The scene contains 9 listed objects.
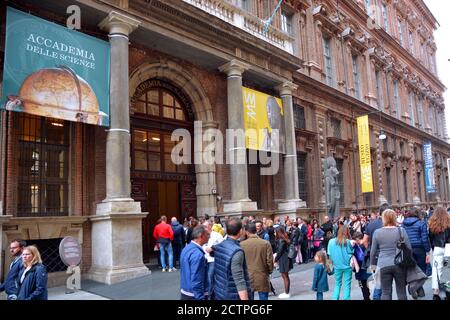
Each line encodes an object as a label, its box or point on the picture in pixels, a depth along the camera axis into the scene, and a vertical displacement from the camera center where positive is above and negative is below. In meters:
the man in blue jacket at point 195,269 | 5.16 -0.71
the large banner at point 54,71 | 10.31 +3.56
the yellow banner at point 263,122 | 16.66 +3.37
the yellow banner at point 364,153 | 24.58 +2.84
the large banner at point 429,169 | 37.03 +2.72
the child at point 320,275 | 7.68 -1.22
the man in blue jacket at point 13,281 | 6.00 -0.91
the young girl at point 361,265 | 7.85 -1.10
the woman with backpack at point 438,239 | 7.77 -0.68
